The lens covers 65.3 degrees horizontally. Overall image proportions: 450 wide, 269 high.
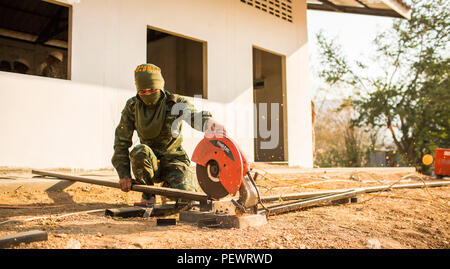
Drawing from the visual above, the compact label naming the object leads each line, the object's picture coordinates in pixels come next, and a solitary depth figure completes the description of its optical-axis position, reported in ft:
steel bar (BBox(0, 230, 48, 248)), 6.05
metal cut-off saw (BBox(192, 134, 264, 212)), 7.82
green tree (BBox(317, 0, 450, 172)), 41.63
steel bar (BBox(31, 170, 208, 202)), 9.02
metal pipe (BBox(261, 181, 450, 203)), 11.17
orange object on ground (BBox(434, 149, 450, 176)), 27.73
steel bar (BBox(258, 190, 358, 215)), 9.34
